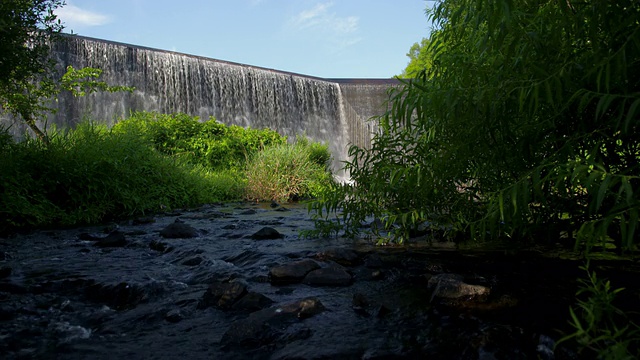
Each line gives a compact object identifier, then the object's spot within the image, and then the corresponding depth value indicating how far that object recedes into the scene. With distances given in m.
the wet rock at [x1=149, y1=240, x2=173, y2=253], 4.27
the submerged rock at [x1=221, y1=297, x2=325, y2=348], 2.07
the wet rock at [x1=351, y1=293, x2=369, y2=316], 2.47
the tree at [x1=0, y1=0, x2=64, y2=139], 4.56
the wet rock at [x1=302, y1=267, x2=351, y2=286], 3.01
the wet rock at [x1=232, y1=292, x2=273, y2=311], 2.52
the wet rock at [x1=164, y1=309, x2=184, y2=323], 2.39
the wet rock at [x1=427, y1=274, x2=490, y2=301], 2.48
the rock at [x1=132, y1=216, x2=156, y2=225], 6.13
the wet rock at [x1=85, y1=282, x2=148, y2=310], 2.68
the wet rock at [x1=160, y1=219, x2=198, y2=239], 4.99
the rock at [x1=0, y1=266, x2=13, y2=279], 3.16
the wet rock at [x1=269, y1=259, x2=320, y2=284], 3.09
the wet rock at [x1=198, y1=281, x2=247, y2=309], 2.58
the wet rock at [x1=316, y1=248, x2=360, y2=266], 3.53
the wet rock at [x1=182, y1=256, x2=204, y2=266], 3.68
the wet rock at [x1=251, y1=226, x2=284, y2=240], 4.94
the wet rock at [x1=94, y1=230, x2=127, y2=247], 4.48
